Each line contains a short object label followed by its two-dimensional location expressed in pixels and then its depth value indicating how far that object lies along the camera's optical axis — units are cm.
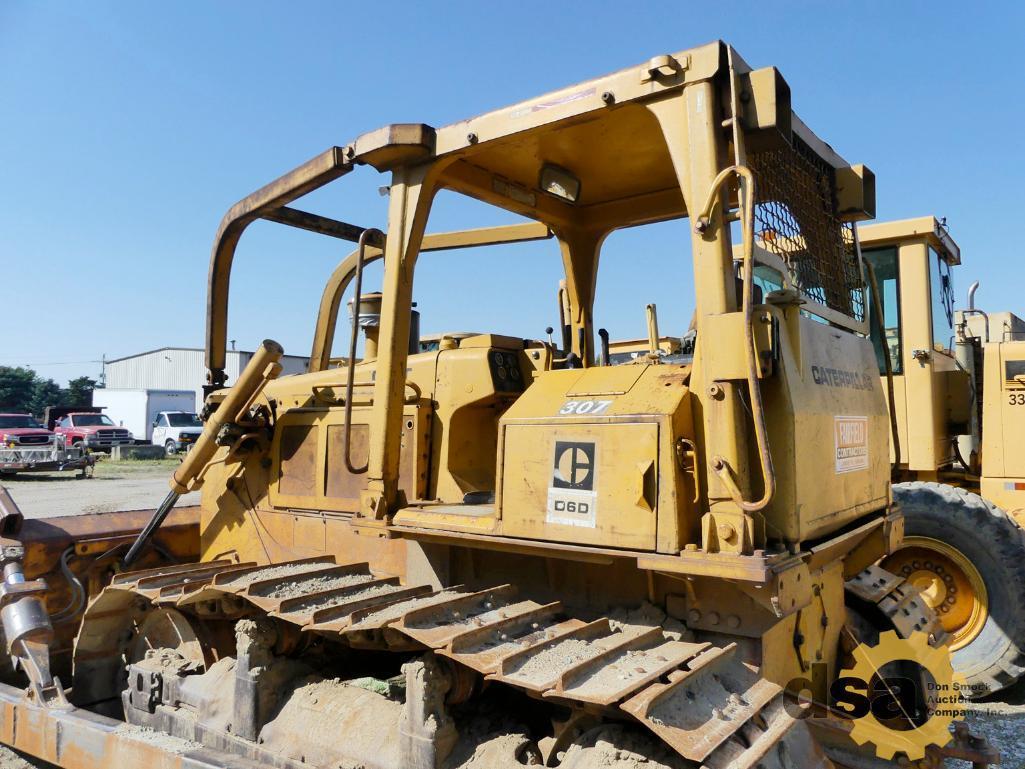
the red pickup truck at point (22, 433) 2144
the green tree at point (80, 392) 5775
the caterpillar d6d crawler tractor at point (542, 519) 269
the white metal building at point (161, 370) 5272
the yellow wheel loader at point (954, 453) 576
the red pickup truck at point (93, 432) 2691
